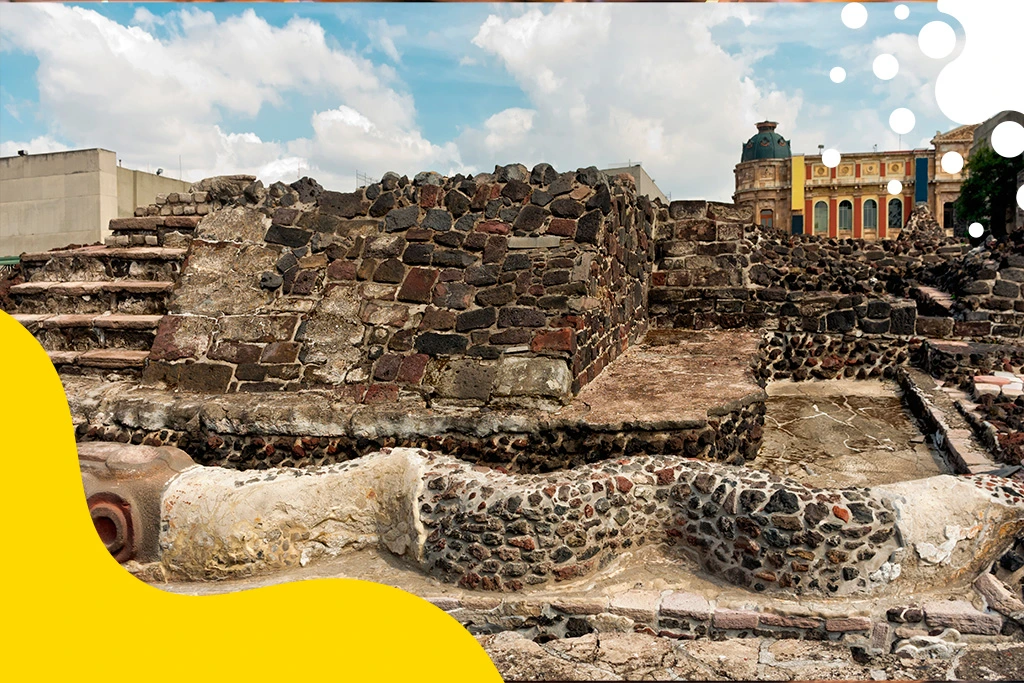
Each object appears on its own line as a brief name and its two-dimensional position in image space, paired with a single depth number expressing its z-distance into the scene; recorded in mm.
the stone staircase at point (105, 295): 5684
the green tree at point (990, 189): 23516
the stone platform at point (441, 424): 4348
